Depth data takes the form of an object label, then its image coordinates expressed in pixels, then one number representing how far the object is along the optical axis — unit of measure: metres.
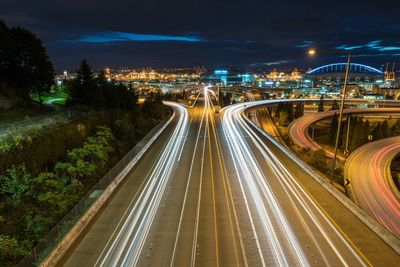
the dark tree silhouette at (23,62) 31.58
